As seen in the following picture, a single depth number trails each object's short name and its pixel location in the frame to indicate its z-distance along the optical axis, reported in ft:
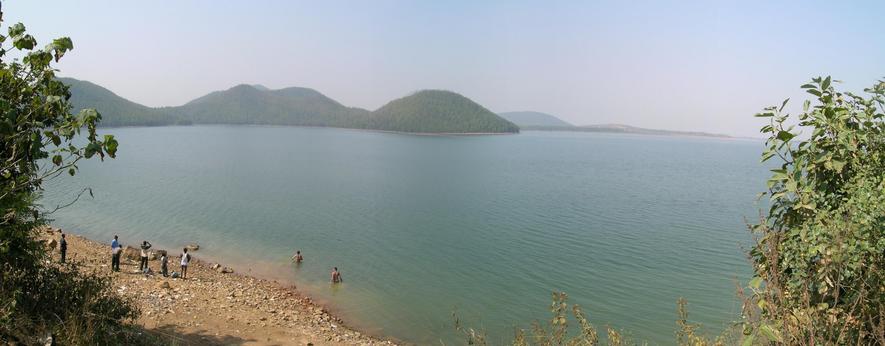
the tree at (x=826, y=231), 15.06
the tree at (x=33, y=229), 17.92
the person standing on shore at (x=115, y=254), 69.82
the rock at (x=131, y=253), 81.35
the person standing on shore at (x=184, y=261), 74.54
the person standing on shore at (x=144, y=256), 71.41
